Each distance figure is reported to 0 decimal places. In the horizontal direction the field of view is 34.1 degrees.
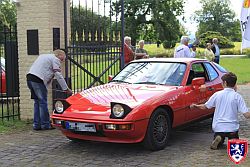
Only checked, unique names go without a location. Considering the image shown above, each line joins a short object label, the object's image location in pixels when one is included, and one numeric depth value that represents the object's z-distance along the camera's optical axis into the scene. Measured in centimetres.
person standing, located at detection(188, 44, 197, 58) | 1436
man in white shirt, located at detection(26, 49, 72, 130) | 785
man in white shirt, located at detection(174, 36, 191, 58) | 1166
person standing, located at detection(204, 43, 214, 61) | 1654
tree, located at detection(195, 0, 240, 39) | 8831
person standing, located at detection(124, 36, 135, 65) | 1122
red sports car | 589
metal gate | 916
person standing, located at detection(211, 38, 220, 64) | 1744
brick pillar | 857
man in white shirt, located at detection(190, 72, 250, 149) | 612
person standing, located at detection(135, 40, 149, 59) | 1170
